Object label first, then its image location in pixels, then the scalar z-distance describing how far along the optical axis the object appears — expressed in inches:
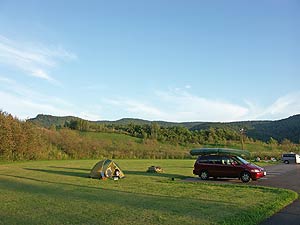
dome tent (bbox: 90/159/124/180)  906.1
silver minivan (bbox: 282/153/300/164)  1996.8
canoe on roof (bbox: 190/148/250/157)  977.9
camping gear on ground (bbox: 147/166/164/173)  1126.4
